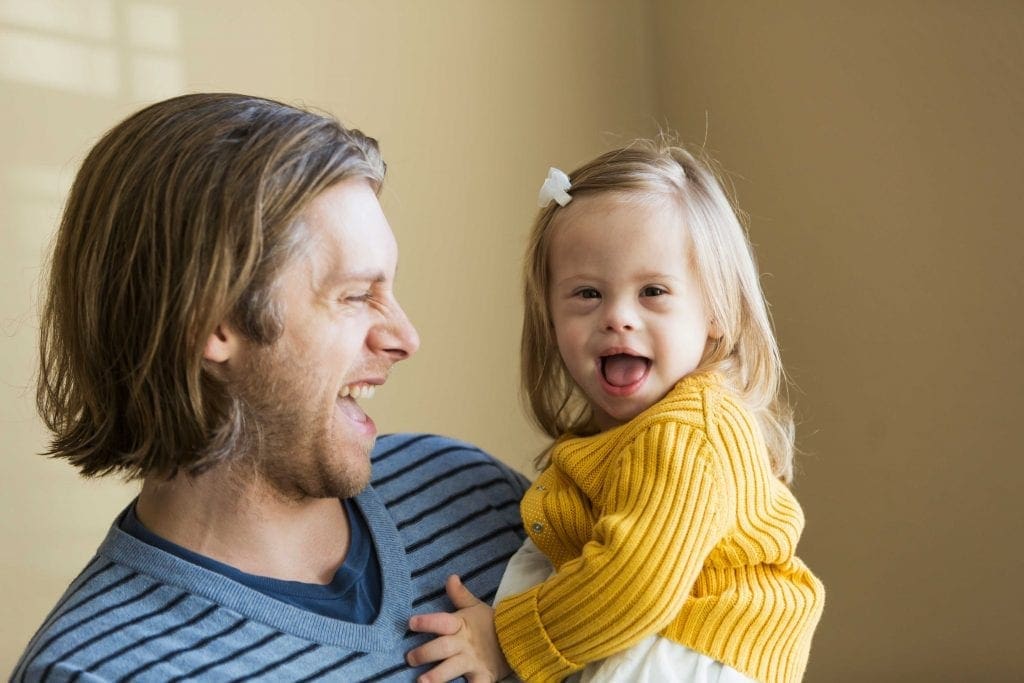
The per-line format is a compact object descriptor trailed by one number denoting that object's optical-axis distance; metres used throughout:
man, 1.40
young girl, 1.45
